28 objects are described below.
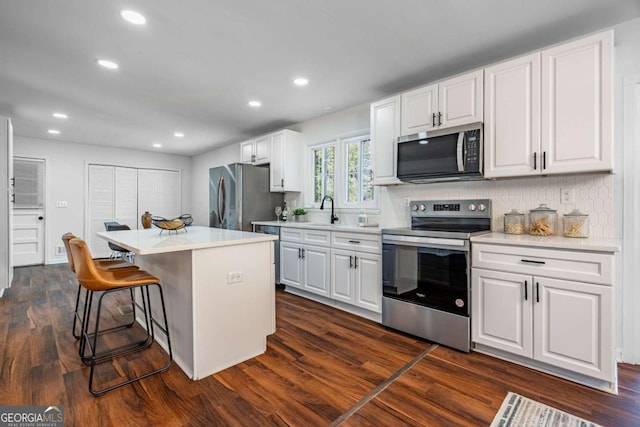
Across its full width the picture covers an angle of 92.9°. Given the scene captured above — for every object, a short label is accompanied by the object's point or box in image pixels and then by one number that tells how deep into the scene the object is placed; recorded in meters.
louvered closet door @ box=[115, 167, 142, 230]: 6.71
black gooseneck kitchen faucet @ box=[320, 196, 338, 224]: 4.11
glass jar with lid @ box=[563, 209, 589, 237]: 2.22
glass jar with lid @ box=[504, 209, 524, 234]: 2.50
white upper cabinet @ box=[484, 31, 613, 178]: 2.01
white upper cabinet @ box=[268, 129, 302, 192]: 4.54
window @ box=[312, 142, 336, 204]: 4.32
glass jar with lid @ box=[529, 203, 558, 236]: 2.38
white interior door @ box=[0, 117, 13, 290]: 3.77
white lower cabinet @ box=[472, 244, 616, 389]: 1.85
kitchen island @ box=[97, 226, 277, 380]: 2.00
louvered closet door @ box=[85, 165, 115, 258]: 6.38
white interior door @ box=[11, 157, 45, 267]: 5.66
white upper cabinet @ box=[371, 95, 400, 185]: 3.10
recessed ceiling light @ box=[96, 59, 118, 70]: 2.74
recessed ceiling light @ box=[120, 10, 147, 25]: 2.06
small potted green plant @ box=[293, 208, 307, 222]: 4.59
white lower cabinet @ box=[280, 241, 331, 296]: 3.50
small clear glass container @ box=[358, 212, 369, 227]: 3.73
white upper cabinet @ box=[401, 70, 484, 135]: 2.55
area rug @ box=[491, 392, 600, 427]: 1.60
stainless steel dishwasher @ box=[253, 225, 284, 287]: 4.12
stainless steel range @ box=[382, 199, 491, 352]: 2.39
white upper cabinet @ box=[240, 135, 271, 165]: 4.81
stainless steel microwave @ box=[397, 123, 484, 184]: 2.51
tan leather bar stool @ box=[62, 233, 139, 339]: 2.26
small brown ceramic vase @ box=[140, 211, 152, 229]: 3.25
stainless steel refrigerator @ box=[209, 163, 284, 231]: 4.55
